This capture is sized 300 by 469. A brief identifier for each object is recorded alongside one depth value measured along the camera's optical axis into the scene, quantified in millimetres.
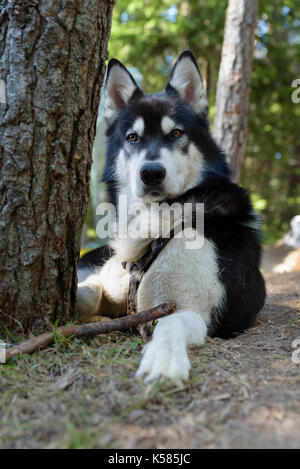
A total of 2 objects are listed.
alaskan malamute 1810
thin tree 2905
